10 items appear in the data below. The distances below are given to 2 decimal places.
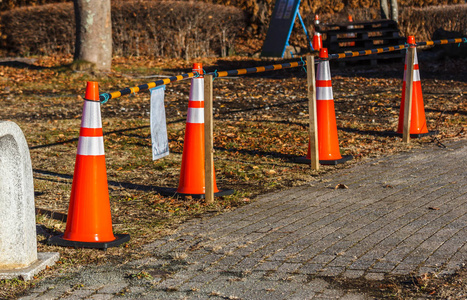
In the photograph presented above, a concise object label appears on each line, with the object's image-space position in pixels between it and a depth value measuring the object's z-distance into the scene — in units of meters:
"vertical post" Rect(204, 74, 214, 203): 10.43
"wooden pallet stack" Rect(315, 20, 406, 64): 32.17
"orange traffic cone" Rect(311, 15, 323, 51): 37.06
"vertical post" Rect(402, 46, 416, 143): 15.00
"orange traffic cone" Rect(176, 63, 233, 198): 10.68
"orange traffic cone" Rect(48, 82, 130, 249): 8.35
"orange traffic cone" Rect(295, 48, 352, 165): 13.18
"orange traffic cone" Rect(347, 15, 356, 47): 33.56
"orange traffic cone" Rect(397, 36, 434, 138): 15.50
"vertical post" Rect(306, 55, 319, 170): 12.67
